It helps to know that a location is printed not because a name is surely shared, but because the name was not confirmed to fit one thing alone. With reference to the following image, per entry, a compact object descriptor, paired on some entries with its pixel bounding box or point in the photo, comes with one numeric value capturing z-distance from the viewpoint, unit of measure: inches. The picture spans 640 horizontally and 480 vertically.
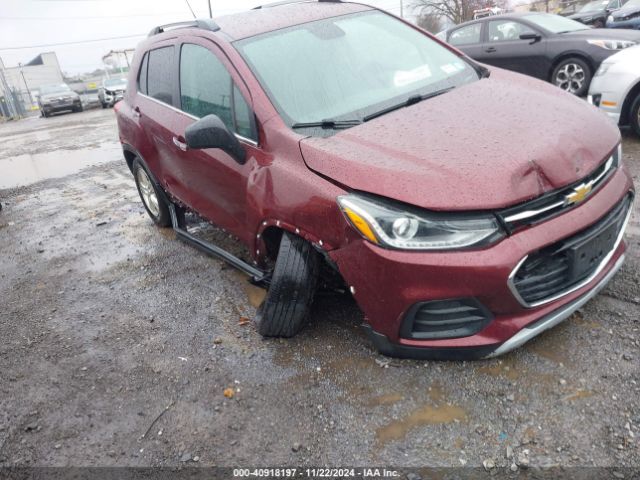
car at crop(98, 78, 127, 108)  940.7
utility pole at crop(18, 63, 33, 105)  1365.2
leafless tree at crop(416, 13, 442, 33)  1632.3
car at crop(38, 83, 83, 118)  941.8
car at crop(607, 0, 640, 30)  522.6
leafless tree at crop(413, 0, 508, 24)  1530.5
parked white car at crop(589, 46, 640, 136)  208.1
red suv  85.6
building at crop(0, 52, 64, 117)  1111.6
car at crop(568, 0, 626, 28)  584.5
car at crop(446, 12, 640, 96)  285.7
